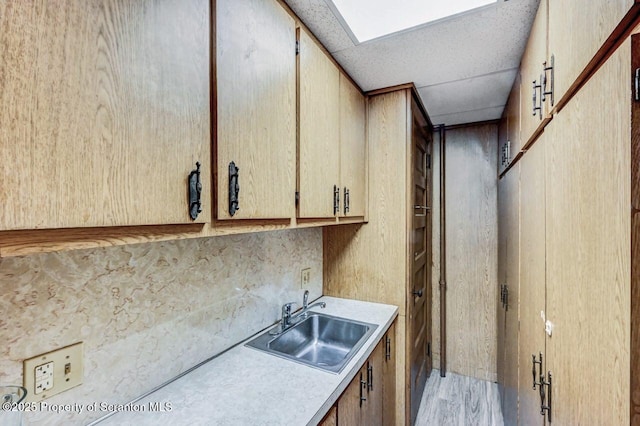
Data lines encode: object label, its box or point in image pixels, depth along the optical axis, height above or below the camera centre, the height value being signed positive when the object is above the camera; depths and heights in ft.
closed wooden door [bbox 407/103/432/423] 6.61 -1.38
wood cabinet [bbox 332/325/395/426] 3.84 -2.81
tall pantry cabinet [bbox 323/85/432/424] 6.21 -0.61
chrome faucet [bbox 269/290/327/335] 5.15 -1.99
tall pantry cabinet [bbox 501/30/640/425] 1.63 -0.33
